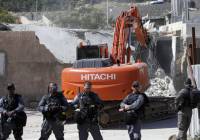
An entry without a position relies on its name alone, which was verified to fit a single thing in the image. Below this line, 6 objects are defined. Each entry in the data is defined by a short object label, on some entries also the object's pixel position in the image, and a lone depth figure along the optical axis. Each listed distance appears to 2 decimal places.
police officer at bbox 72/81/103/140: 13.83
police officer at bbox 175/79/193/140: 14.57
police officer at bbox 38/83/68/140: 13.84
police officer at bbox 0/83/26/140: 13.69
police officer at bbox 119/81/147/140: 13.80
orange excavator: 21.08
